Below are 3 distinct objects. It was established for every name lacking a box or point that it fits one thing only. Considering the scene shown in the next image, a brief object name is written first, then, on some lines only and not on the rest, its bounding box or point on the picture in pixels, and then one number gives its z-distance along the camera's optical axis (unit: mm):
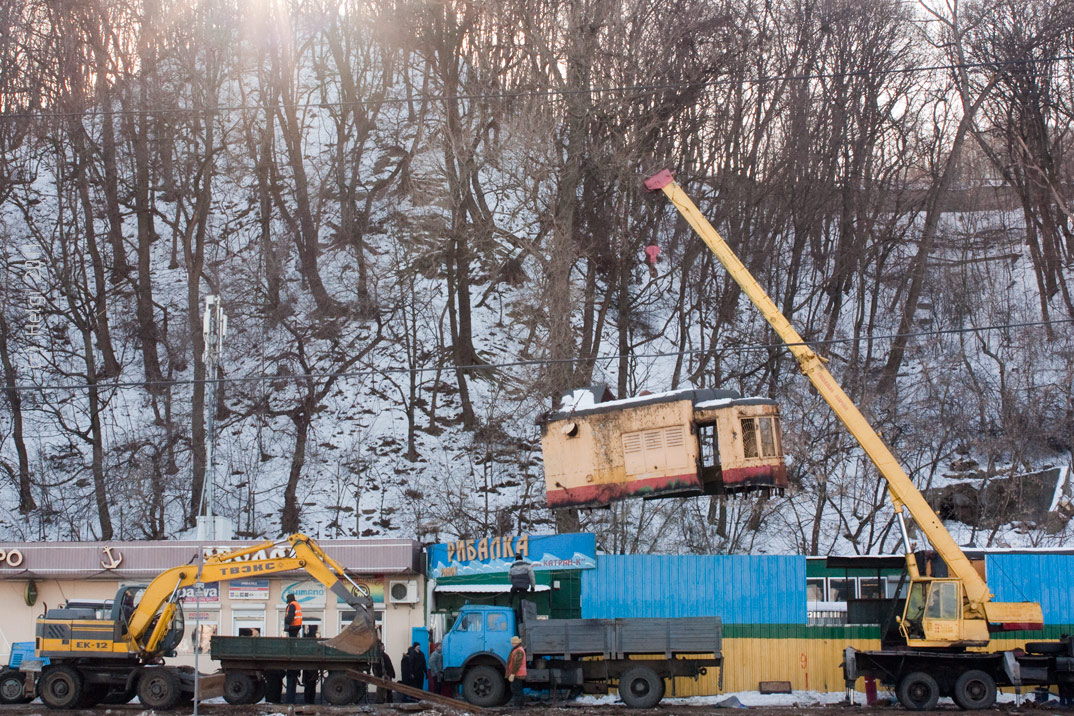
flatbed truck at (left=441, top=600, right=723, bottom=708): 21141
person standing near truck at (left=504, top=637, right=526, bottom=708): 21078
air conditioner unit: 25953
